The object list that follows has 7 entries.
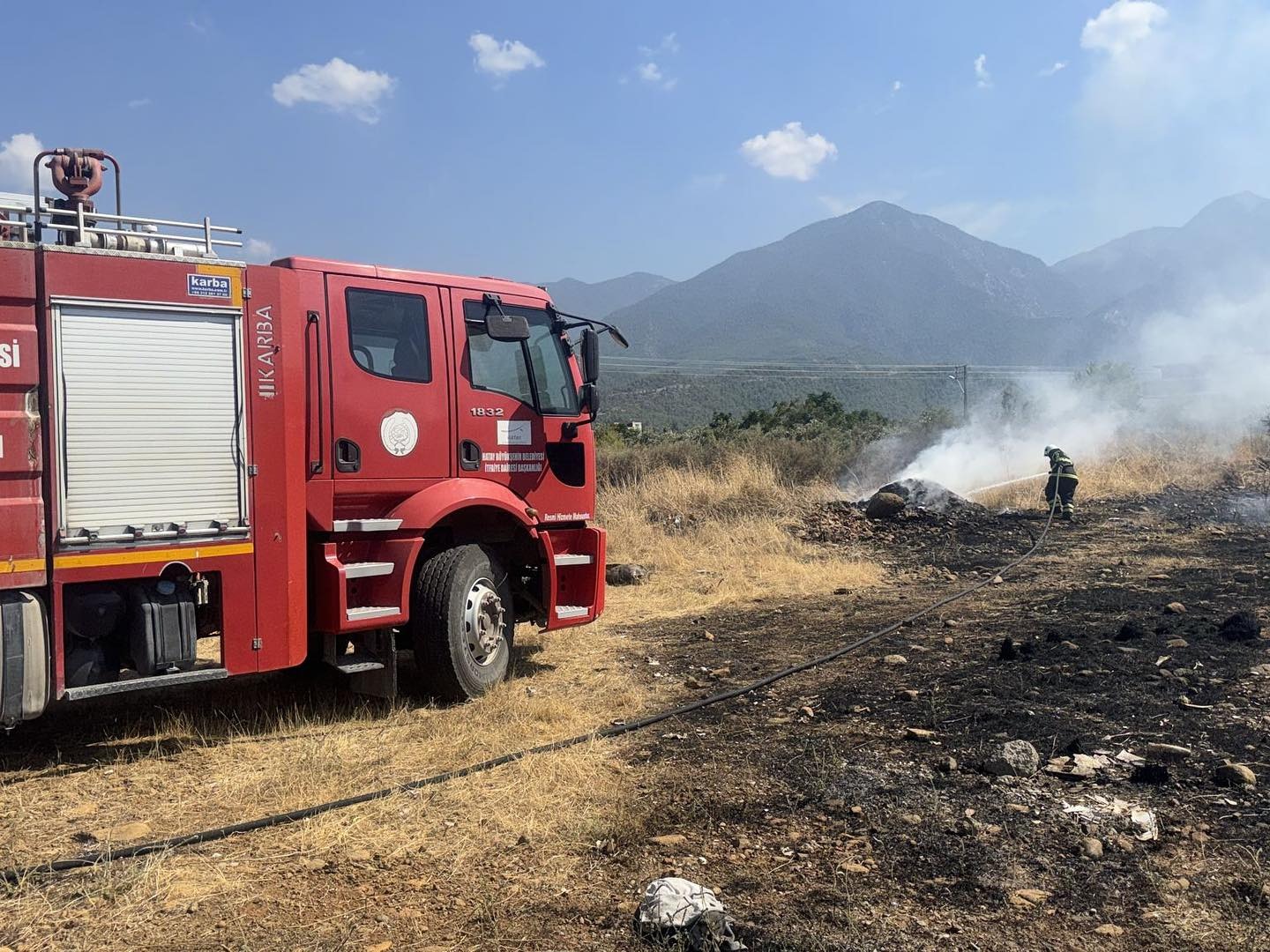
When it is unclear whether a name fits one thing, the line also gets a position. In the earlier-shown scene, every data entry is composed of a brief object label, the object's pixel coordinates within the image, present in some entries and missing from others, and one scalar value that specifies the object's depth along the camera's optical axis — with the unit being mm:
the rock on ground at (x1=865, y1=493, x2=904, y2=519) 16125
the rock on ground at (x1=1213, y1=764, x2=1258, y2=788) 4180
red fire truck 4605
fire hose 3822
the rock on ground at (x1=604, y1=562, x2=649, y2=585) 11938
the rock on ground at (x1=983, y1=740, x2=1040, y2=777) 4453
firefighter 15836
